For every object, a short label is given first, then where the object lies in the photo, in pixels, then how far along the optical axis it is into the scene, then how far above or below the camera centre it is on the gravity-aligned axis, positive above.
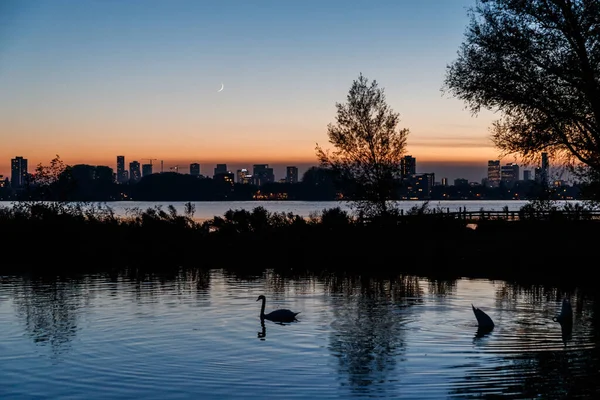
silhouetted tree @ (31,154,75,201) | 45.28 +0.83
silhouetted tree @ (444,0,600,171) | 27.66 +4.45
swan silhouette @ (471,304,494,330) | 18.94 -3.19
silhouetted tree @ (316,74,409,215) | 48.47 +3.00
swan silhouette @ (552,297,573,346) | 19.03 -3.19
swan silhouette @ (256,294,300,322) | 20.95 -3.36
